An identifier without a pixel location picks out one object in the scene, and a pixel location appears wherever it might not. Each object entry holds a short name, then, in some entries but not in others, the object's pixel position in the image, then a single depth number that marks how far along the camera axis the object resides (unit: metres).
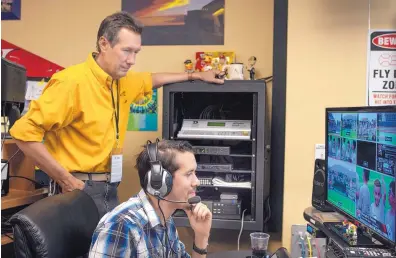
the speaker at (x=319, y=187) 1.78
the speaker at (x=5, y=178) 1.92
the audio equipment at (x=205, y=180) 2.22
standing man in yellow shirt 1.78
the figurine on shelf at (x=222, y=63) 2.40
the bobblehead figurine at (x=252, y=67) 2.42
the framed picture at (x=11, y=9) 2.94
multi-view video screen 1.10
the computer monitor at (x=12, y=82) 1.76
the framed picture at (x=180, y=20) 2.66
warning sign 2.09
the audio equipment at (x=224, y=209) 2.19
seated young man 1.16
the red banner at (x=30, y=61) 2.90
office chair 1.08
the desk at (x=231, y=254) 1.59
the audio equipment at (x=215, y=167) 2.20
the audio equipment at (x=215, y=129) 2.17
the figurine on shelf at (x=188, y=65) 2.47
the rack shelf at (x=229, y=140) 2.12
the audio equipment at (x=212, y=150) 2.20
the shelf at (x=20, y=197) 1.92
